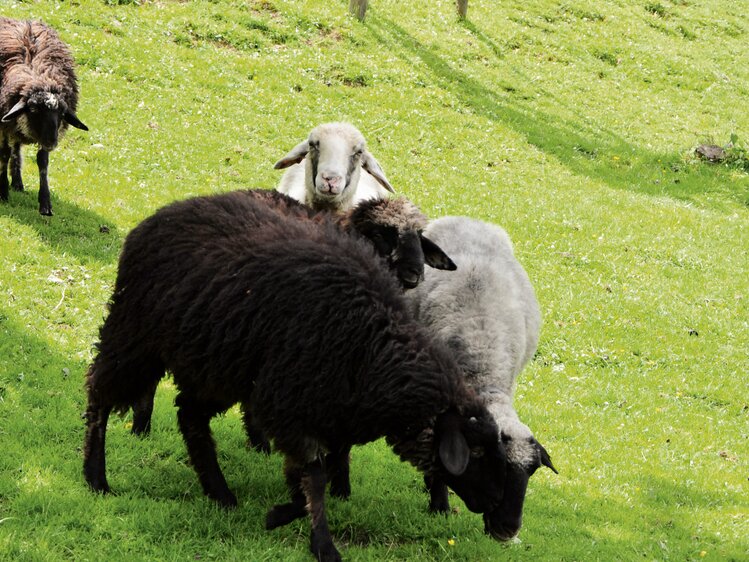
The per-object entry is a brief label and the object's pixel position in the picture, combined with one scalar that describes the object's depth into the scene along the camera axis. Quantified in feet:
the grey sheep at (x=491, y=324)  36.12
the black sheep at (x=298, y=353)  33.35
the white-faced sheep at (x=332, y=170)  54.13
